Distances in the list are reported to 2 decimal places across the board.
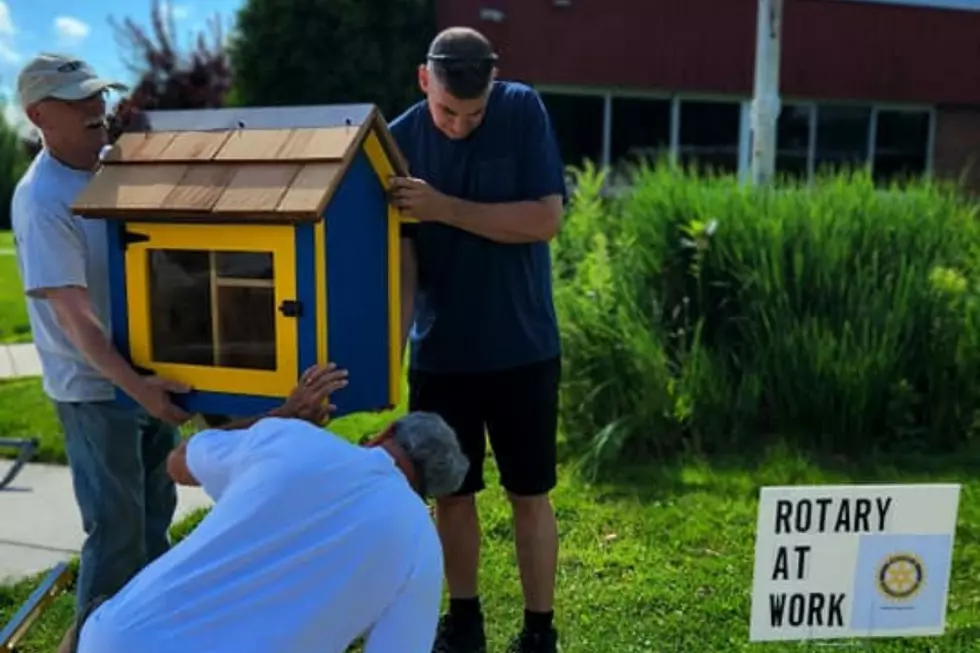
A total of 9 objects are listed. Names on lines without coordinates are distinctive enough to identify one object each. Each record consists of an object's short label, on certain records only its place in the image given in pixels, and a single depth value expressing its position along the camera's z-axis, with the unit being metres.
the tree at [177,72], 17.77
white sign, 2.87
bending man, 1.78
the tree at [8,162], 26.48
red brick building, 15.39
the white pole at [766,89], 6.96
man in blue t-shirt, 2.69
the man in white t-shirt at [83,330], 2.32
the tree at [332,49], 15.85
